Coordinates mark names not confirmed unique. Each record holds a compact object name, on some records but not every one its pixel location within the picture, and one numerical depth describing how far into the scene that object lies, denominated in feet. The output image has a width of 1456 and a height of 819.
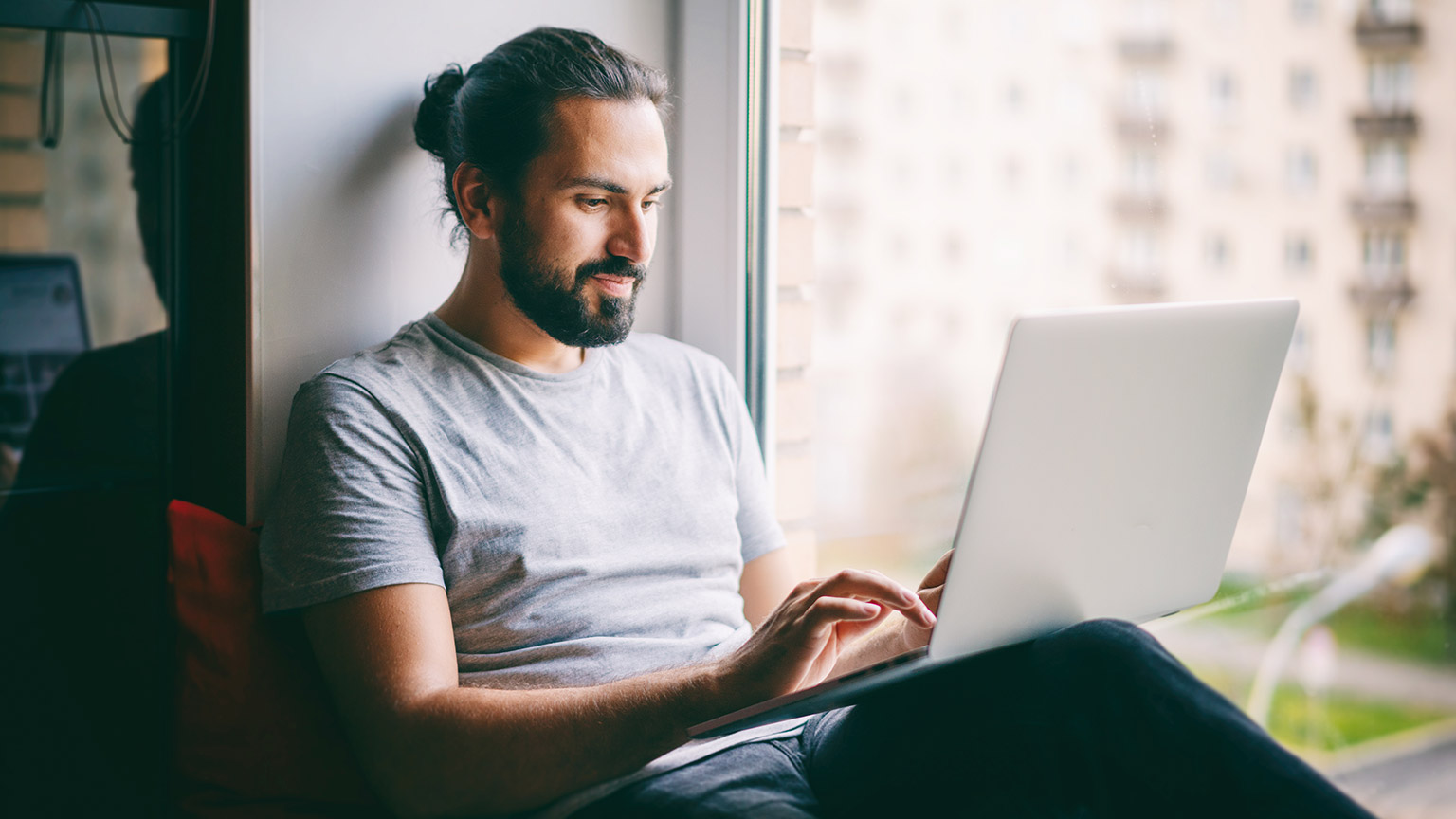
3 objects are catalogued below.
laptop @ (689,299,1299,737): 2.75
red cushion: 3.53
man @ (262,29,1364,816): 3.15
